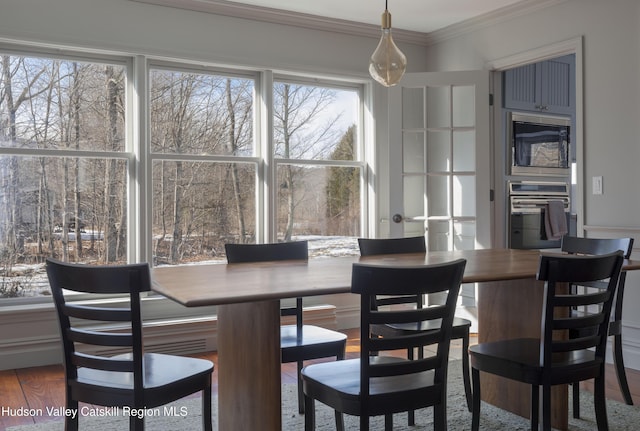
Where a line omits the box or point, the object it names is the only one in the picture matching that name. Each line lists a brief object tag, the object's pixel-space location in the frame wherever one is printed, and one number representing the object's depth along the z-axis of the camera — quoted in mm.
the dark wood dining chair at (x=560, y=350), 2082
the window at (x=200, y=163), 4324
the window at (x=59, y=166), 3859
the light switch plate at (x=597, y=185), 3904
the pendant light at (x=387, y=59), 2764
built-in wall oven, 5316
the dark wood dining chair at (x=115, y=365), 1817
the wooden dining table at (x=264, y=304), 1903
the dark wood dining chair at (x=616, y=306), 2908
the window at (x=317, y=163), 4770
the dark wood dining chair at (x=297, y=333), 2527
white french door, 4668
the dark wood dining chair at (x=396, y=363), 1787
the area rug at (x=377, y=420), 2732
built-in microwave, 5191
